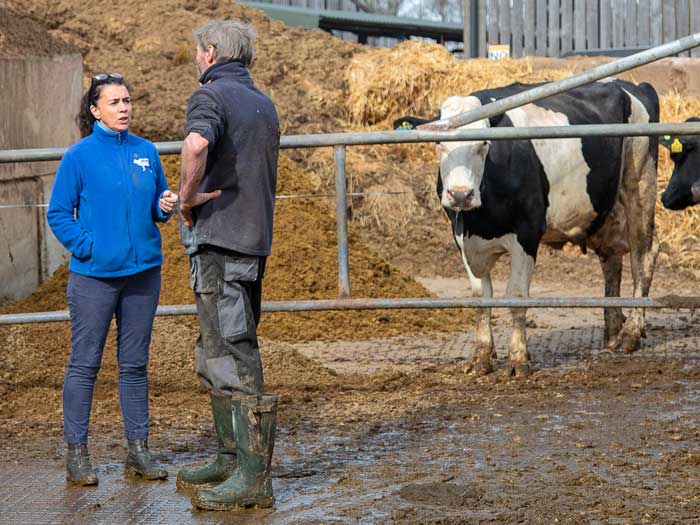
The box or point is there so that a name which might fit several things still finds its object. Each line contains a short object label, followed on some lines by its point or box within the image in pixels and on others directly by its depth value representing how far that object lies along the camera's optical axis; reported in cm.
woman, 990
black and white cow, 1495
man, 908
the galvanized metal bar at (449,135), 1254
